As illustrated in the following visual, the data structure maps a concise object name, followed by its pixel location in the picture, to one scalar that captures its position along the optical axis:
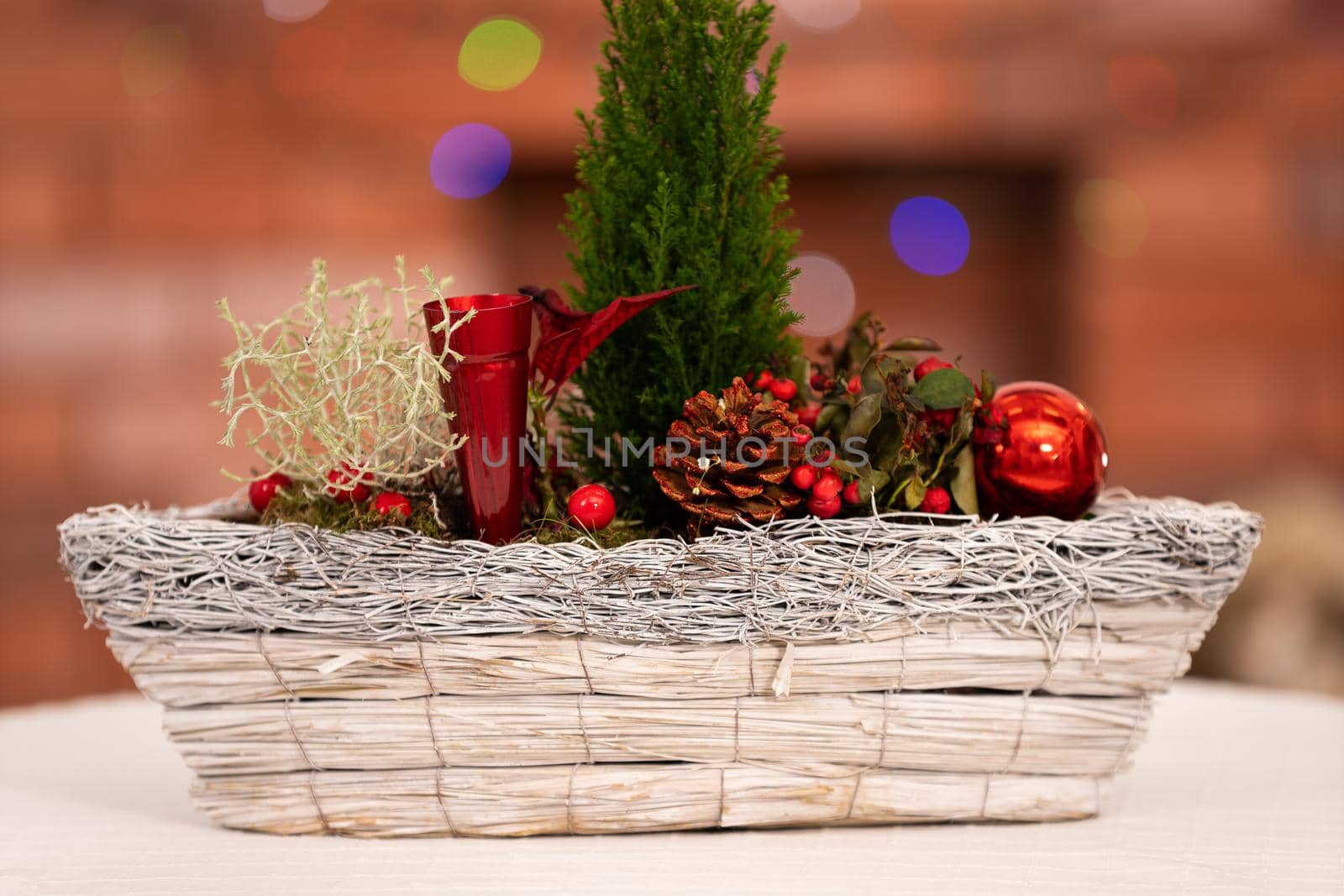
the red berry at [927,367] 0.94
